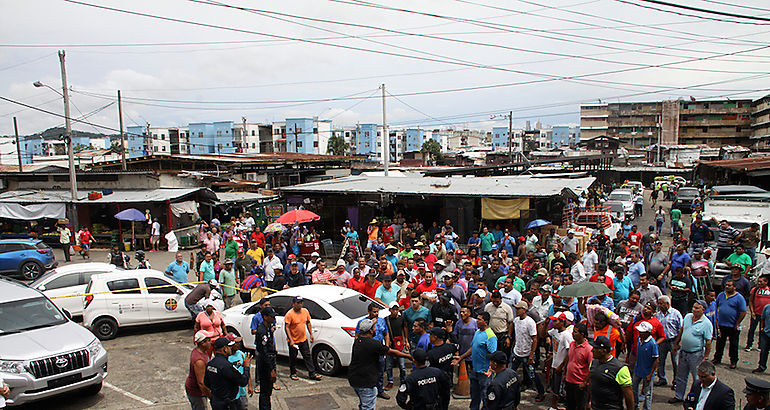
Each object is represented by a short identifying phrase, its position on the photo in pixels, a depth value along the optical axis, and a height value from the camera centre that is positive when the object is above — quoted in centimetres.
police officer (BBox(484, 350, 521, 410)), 563 -272
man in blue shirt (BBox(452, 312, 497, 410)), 681 -287
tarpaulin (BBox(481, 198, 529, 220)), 1725 -211
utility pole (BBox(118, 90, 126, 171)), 3014 +166
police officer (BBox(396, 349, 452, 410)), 556 -268
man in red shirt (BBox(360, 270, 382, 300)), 1049 -288
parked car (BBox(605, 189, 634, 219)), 2836 -323
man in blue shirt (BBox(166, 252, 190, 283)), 1230 -292
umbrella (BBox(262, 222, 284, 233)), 1762 -272
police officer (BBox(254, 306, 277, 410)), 709 -308
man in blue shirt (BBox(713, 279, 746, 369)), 847 -294
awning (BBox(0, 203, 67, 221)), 2483 -276
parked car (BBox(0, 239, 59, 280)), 1748 -367
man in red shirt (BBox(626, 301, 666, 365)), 728 -278
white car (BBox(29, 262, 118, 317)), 1177 -310
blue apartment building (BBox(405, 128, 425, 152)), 13362 +263
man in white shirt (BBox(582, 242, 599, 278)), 1251 -292
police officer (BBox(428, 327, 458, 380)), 632 -259
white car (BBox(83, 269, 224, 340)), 1098 -333
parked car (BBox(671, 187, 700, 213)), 3154 -339
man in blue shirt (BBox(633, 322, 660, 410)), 689 -299
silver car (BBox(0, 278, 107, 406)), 722 -301
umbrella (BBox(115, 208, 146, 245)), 2147 -268
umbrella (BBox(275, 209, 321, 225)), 1720 -232
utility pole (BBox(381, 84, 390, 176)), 2957 +52
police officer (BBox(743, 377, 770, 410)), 470 -238
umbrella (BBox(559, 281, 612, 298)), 798 -235
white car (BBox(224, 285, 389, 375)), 864 -305
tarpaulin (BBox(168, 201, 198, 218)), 2383 -269
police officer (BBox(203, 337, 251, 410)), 580 -265
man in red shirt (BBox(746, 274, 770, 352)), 898 -281
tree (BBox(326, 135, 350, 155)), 9625 +81
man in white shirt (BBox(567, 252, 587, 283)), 1138 -288
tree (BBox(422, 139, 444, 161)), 10126 +54
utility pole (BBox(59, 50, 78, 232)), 2295 +178
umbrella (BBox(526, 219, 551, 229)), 1551 -239
